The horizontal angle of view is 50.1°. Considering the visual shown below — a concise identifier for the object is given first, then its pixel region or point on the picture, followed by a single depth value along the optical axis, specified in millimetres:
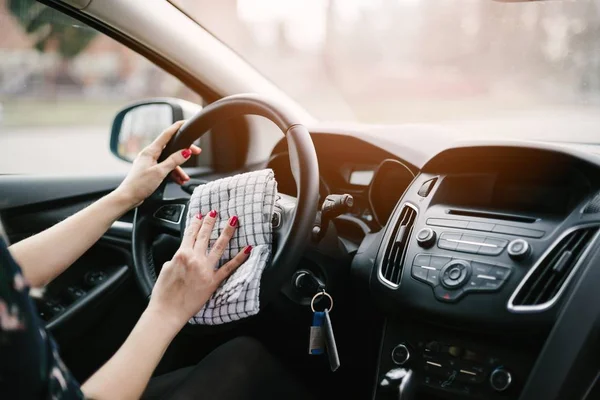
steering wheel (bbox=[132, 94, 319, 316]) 1265
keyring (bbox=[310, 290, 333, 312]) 1493
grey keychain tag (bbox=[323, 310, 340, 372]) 1431
